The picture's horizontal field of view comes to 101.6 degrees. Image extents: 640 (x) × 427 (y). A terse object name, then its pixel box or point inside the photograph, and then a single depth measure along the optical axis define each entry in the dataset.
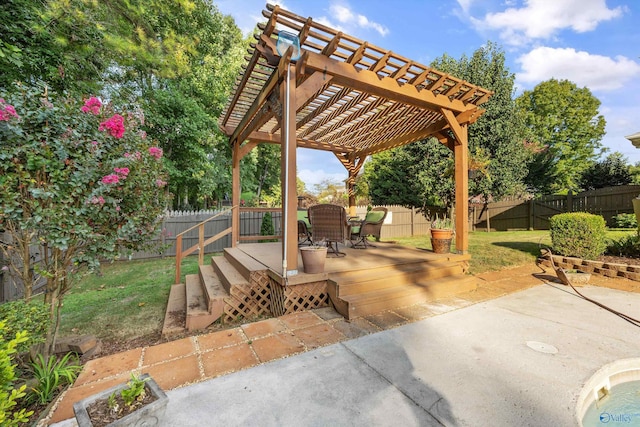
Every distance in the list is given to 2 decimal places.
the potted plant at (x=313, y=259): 3.31
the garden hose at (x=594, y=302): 2.91
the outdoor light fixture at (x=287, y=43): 2.99
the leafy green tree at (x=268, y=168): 17.97
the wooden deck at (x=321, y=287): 3.18
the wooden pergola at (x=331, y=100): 3.18
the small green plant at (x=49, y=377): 1.94
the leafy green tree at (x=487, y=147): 9.62
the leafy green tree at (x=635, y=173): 11.88
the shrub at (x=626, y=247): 5.34
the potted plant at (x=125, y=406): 1.29
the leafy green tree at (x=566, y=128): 17.08
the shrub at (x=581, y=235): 5.24
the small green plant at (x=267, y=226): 9.05
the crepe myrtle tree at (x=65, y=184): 1.99
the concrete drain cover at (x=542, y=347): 2.28
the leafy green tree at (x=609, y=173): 12.64
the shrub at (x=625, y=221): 9.16
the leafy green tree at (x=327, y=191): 20.10
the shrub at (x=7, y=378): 1.16
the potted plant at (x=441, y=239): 4.76
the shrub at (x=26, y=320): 1.80
